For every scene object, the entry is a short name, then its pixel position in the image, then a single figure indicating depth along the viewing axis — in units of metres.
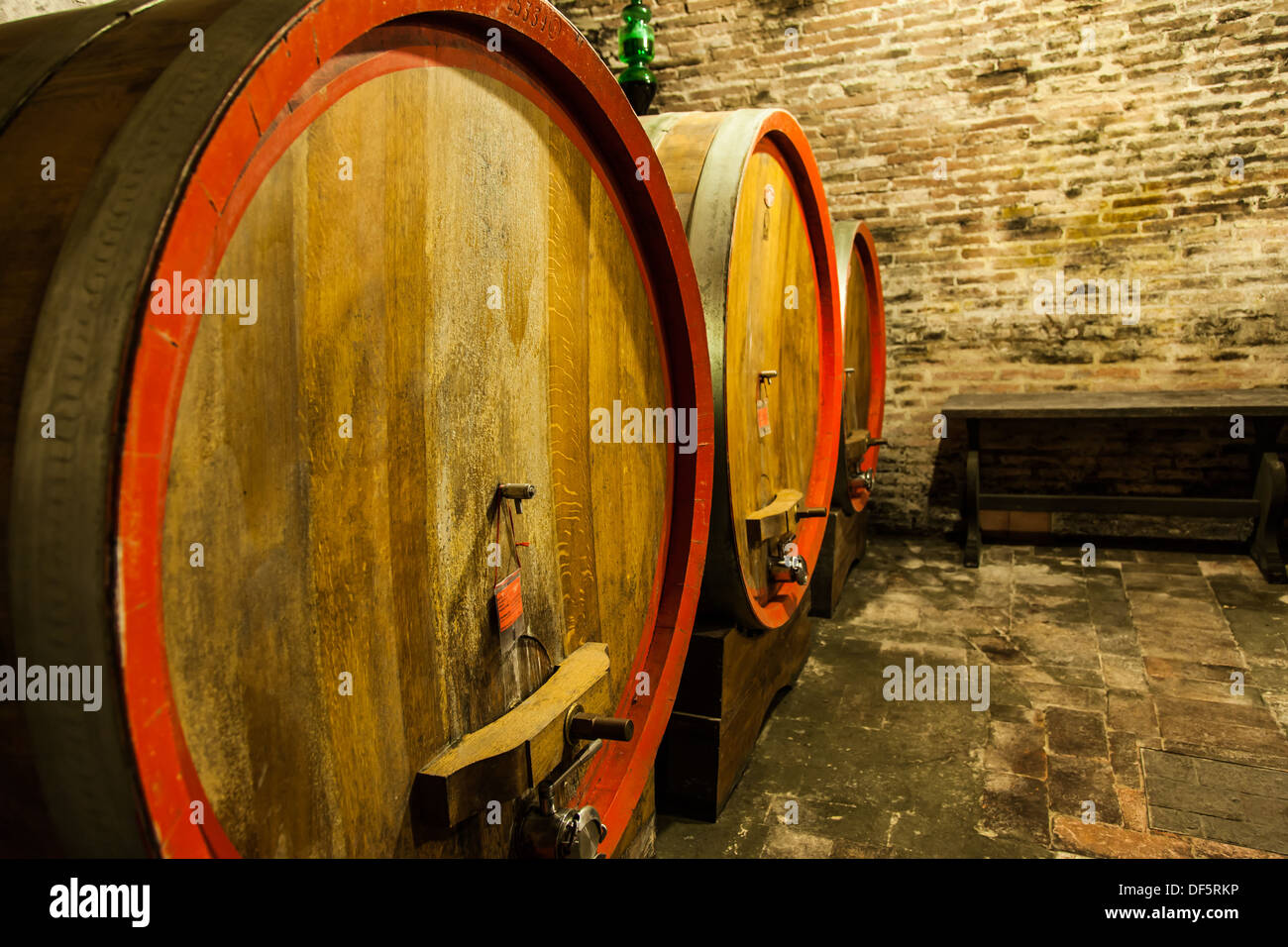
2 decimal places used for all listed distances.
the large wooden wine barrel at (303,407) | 0.53
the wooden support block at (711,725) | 2.26
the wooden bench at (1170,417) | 4.52
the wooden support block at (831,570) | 3.96
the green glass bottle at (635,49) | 2.78
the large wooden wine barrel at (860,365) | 3.94
